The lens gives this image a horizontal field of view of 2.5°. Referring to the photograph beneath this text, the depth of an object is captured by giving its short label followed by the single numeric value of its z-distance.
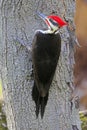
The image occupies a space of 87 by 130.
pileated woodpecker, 7.10
